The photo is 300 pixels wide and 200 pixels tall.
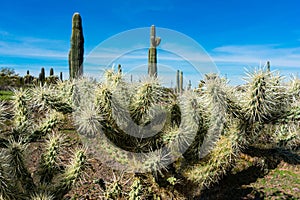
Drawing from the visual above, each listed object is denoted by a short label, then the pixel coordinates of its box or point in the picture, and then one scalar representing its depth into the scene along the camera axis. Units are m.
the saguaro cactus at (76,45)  8.02
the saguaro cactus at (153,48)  7.72
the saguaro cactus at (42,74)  18.63
